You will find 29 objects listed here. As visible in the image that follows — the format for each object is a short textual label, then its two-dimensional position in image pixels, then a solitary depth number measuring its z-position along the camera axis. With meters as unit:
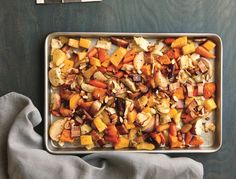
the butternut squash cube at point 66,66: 1.02
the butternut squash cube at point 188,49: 1.04
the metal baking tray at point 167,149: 1.02
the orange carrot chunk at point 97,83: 1.02
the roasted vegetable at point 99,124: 1.01
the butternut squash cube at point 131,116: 1.01
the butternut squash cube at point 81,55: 1.02
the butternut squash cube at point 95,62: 1.02
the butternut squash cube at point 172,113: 1.03
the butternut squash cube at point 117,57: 1.02
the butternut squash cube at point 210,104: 1.04
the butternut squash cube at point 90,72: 1.02
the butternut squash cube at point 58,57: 1.01
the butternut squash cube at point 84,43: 1.02
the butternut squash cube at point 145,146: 1.03
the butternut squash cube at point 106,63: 1.02
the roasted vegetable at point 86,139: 1.02
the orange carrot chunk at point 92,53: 1.02
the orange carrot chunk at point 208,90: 1.04
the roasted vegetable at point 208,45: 1.05
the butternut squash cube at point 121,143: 1.03
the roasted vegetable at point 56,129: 1.02
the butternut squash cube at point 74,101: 1.01
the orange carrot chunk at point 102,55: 1.02
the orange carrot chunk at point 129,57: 1.03
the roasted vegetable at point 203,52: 1.05
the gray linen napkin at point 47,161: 0.99
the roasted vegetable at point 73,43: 1.02
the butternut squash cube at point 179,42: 1.04
